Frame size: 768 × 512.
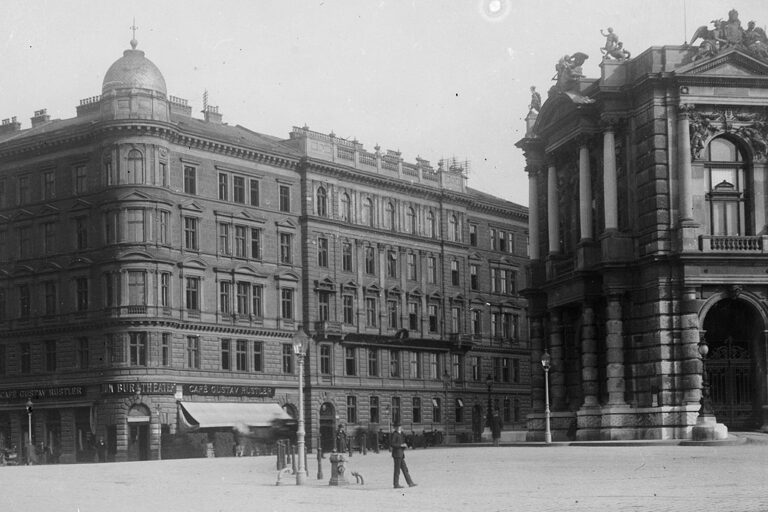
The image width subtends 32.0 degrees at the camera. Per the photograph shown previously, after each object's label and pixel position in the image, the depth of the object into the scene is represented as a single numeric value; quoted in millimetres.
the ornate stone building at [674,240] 51562
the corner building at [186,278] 79000
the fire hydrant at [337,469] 33938
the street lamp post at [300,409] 35875
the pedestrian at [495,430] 69950
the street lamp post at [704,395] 50938
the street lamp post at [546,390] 56750
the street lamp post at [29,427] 74812
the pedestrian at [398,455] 31828
